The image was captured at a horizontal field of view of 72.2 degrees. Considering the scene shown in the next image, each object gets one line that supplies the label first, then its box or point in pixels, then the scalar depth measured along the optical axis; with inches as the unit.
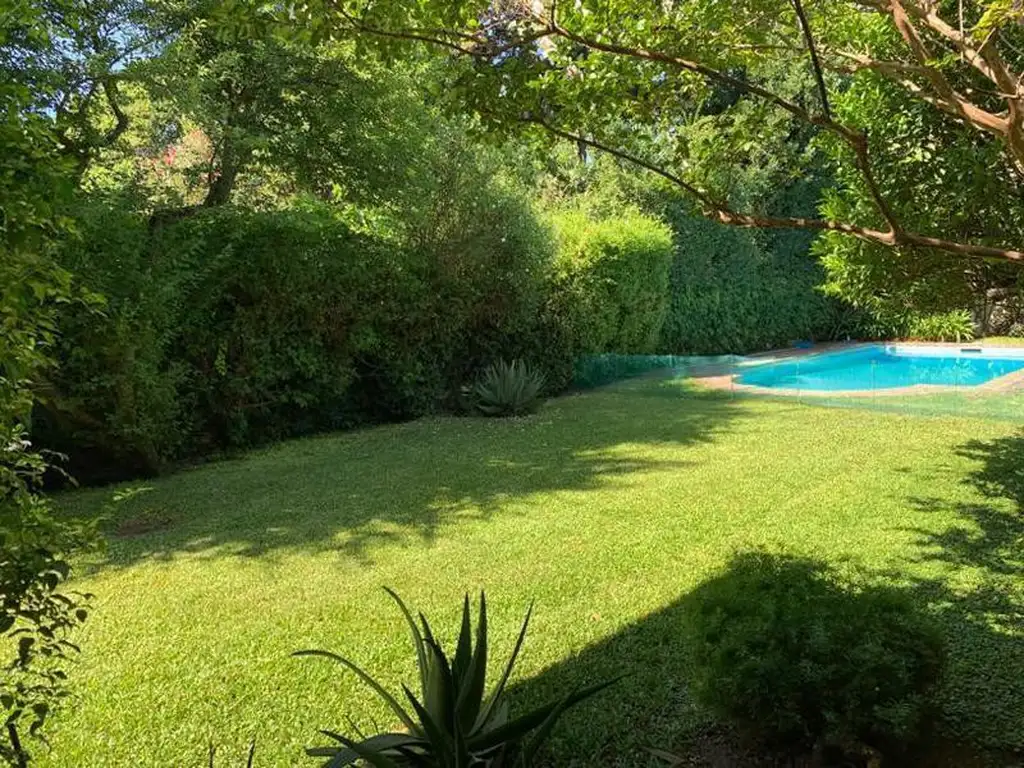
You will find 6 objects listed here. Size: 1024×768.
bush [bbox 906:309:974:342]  629.3
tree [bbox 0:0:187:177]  227.9
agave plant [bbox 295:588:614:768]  89.4
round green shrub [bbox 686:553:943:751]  90.2
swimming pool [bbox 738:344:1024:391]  497.0
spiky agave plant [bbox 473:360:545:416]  399.2
